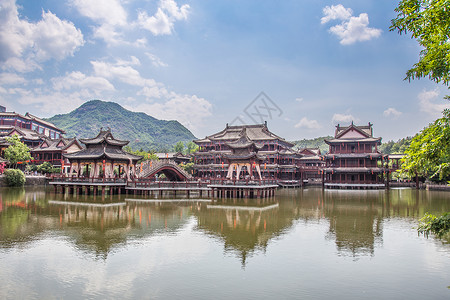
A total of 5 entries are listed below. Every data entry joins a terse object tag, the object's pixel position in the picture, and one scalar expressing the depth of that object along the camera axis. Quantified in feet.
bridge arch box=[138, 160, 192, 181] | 131.40
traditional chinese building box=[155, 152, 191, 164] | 249.18
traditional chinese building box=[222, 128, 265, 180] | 123.13
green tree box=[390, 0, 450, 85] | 25.58
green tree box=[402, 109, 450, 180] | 25.00
